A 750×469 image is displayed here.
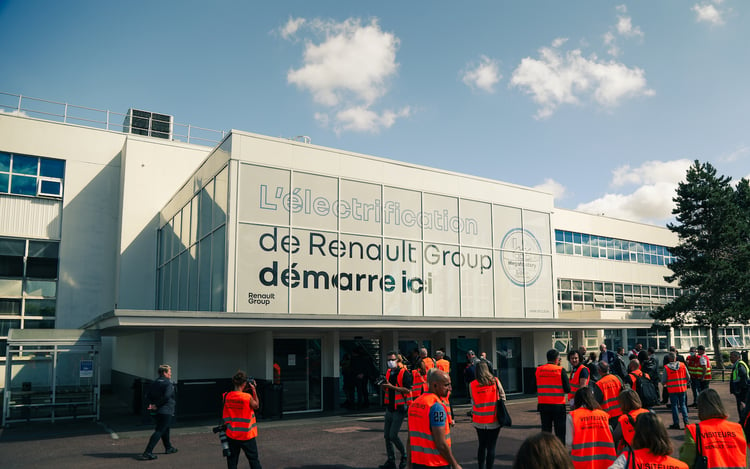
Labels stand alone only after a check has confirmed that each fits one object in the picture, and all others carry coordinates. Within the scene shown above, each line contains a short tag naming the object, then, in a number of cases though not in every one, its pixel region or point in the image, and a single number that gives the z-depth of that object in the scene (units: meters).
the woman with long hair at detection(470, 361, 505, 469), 8.34
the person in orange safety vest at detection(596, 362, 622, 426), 8.76
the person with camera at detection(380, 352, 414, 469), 9.62
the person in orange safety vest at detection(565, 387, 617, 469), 5.91
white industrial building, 17.11
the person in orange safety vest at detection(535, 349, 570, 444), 9.66
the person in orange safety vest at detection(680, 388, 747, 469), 4.75
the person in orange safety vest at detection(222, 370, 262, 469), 7.64
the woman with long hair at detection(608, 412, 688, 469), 4.10
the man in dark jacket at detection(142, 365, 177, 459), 11.11
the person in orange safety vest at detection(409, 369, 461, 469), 5.27
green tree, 31.73
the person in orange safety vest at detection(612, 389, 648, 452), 5.89
